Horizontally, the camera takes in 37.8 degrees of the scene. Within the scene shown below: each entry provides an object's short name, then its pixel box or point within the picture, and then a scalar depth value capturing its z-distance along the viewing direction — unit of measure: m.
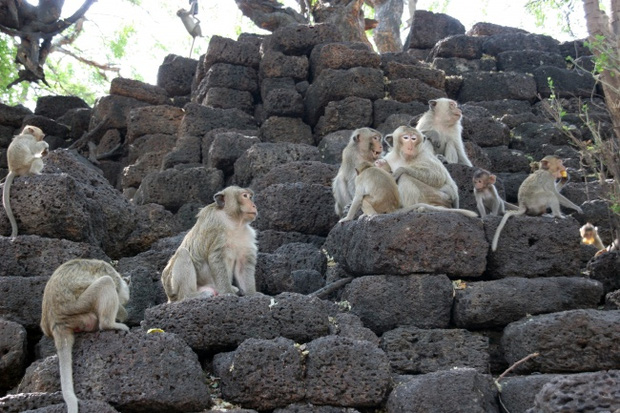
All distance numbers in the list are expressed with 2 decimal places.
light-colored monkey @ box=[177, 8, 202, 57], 21.99
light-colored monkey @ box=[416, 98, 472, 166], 13.27
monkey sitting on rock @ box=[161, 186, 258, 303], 9.55
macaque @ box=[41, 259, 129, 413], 7.97
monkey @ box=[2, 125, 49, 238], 10.67
